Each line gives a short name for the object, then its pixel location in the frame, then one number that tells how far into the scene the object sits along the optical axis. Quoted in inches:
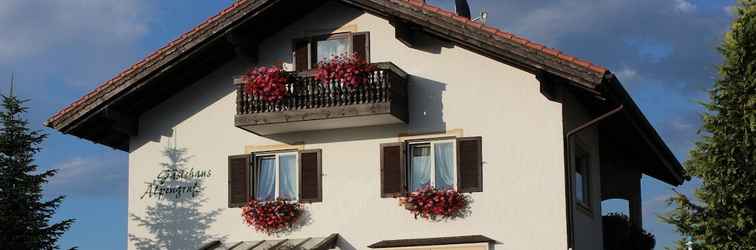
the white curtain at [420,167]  1067.3
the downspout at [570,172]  1027.3
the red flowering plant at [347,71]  1045.2
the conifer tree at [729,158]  930.1
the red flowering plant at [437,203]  1045.8
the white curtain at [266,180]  1104.9
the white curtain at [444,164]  1059.9
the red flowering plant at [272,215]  1084.5
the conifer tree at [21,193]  1227.2
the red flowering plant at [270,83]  1061.8
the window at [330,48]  1102.4
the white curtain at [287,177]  1098.1
